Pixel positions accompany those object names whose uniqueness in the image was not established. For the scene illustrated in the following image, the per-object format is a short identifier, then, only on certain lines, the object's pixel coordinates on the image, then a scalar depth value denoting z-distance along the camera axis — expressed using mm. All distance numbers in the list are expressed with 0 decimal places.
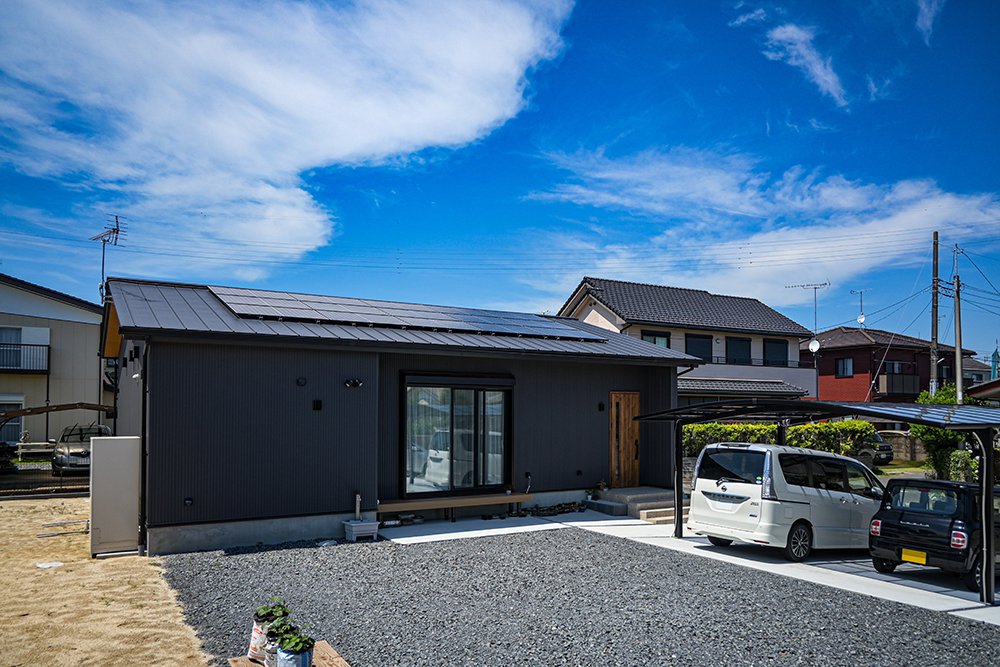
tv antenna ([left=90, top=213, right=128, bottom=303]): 25109
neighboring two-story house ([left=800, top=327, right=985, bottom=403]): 37000
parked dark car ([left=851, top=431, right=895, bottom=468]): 23406
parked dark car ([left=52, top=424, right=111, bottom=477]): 16875
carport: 7328
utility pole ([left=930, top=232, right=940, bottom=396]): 23481
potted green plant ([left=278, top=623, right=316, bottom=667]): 4539
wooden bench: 10922
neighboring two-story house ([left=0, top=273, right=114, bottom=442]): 25688
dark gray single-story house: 9195
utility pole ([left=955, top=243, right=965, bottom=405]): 22406
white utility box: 8797
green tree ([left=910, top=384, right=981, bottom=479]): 18266
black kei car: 7824
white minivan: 9109
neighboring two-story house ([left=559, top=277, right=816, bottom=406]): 29609
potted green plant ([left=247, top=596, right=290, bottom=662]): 4977
